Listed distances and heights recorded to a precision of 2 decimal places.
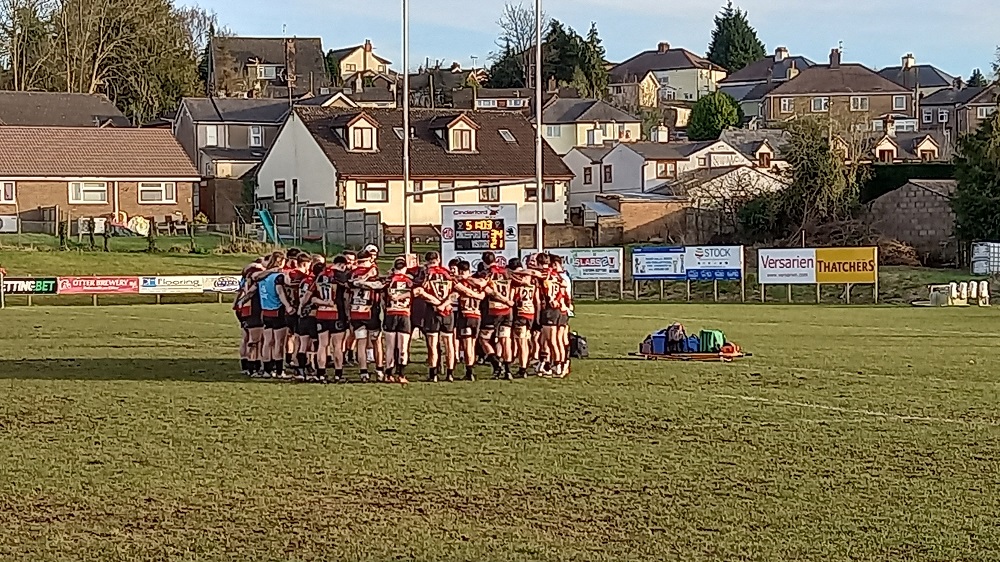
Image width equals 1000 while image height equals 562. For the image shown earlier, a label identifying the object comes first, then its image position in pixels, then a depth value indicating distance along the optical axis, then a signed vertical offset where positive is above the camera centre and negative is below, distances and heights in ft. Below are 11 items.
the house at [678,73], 490.49 +67.00
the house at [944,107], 422.41 +48.04
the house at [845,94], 401.29 +48.77
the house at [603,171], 269.64 +18.70
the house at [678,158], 267.39 +20.75
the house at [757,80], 442.09 +60.67
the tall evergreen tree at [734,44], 514.68 +81.08
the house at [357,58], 451.53 +67.54
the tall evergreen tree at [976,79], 502.62 +66.76
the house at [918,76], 465.06 +62.33
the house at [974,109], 387.34 +42.65
